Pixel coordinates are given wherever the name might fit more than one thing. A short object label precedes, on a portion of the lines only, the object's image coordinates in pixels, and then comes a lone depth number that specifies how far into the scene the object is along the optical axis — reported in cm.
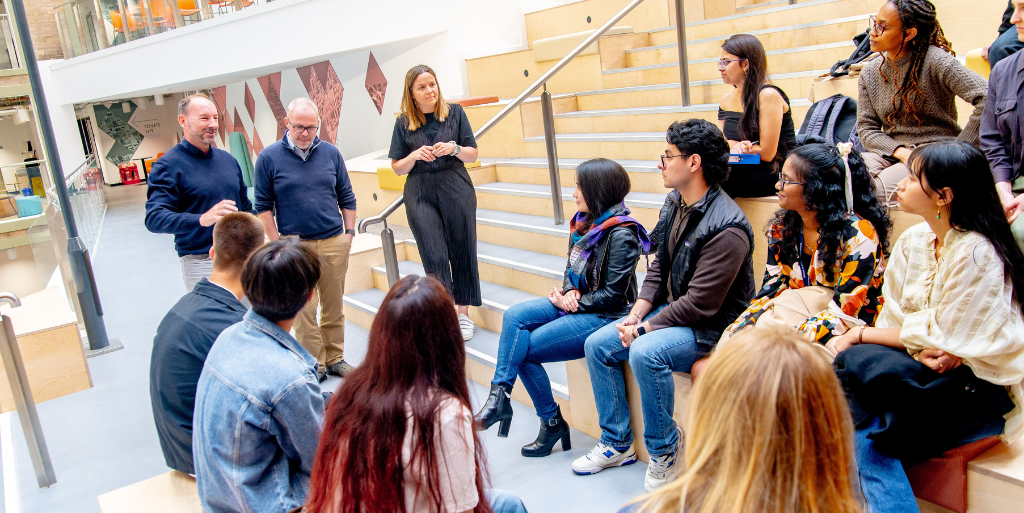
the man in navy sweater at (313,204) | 350
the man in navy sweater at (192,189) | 327
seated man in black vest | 232
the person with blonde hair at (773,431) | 90
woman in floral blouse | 213
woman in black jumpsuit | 345
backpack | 315
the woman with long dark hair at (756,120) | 287
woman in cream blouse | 169
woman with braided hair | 258
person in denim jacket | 162
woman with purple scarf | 265
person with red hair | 131
